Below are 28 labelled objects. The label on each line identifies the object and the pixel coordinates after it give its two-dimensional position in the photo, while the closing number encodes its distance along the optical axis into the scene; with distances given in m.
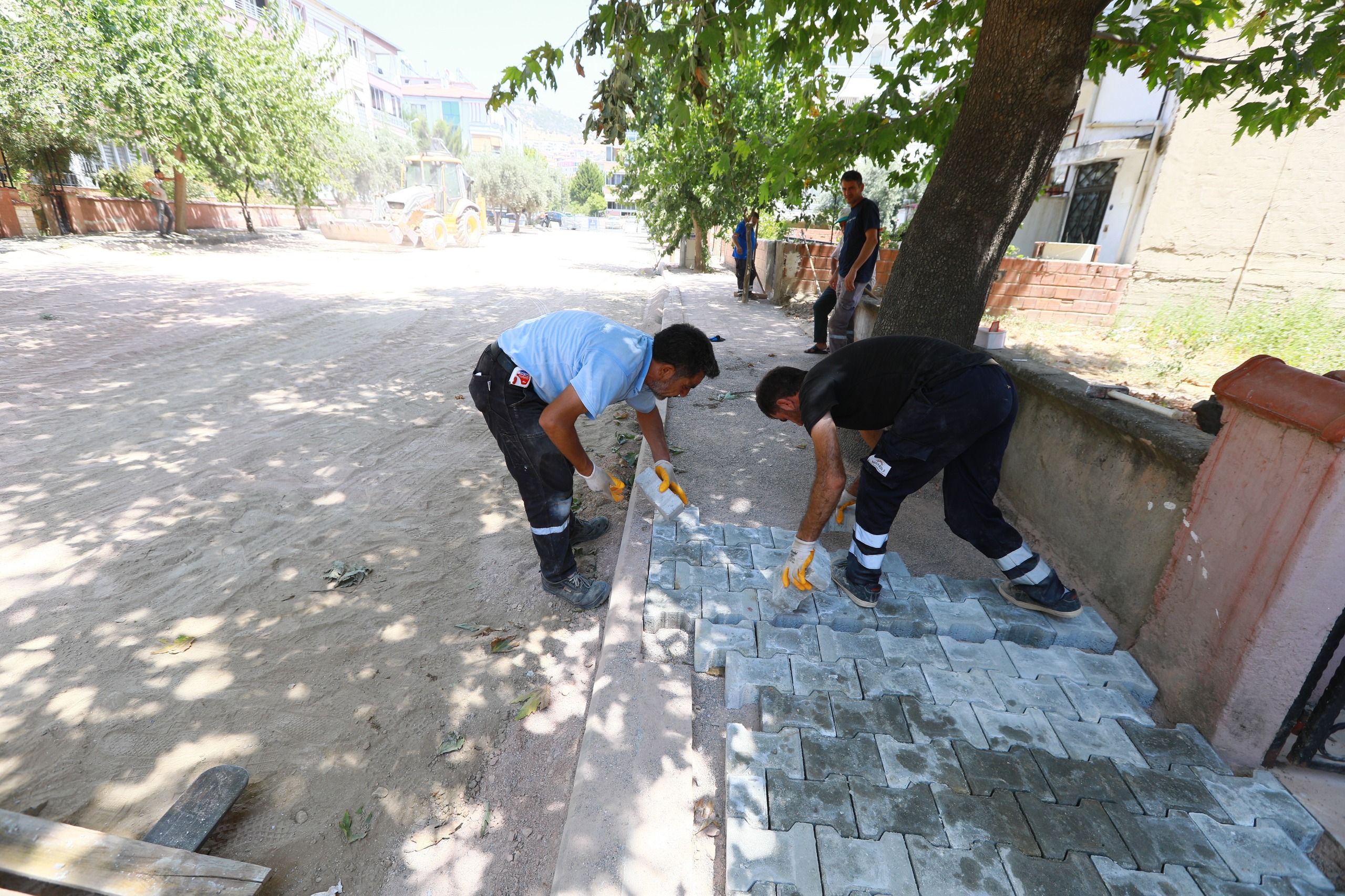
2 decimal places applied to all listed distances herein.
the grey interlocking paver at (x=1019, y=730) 2.25
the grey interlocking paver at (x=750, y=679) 2.47
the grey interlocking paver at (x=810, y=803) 1.93
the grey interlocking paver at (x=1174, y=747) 2.20
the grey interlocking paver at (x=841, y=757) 2.10
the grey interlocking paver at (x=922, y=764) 2.09
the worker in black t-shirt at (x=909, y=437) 2.72
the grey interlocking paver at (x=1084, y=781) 2.06
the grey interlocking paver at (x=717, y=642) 2.64
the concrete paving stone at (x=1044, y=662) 2.60
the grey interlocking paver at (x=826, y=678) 2.45
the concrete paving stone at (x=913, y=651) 2.63
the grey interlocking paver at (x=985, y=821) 1.91
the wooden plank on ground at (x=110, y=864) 1.77
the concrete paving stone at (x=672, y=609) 2.83
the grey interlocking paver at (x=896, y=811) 1.92
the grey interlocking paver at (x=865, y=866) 1.75
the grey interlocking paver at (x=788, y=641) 2.64
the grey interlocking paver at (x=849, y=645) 2.63
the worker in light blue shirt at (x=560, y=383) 2.66
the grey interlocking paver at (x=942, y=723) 2.26
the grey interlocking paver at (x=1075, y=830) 1.89
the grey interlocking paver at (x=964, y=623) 2.79
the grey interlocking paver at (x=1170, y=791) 2.03
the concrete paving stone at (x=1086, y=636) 2.76
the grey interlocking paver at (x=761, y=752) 2.12
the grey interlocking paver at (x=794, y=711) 2.29
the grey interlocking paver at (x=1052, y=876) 1.78
